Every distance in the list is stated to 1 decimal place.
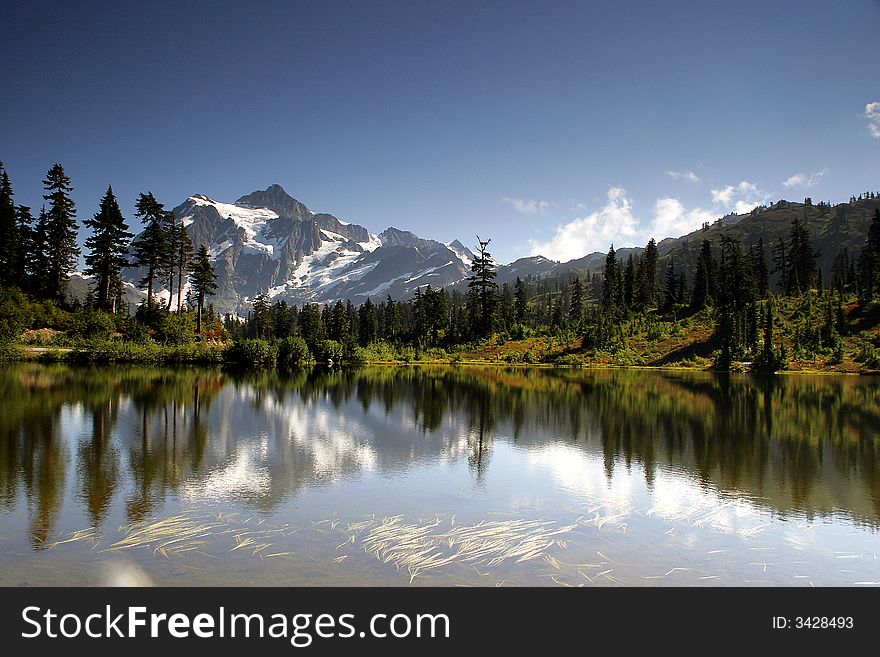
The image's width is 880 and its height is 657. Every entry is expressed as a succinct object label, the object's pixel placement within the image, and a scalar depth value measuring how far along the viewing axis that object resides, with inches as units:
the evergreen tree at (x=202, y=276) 3373.5
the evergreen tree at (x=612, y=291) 4720.2
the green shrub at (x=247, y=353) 2923.2
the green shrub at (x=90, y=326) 2655.0
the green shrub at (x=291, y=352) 3157.0
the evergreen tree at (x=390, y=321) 6238.2
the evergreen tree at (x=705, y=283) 4608.8
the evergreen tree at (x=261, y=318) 6756.9
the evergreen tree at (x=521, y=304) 5273.1
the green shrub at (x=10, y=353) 2337.6
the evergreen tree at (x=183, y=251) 3260.3
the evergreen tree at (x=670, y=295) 4833.7
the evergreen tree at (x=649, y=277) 5210.6
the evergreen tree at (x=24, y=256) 2874.0
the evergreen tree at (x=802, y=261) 4830.2
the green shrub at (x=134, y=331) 2802.7
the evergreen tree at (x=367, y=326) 6117.1
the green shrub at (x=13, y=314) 2383.1
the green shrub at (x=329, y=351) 3331.7
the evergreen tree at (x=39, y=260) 2906.0
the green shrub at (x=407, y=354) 4035.4
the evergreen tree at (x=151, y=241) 3095.5
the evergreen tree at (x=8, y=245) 2783.0
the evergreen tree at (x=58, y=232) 2950.3
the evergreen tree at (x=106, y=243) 2901.1
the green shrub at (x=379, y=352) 3816.4
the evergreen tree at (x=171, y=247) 3191.4
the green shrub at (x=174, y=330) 2938.0
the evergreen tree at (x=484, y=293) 4466.0
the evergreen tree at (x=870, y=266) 4030.5
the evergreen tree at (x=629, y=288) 5098.4
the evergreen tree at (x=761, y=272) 4715.6
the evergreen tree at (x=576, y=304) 5944.9
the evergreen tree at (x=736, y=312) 3567.9
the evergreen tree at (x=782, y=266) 4751.5
